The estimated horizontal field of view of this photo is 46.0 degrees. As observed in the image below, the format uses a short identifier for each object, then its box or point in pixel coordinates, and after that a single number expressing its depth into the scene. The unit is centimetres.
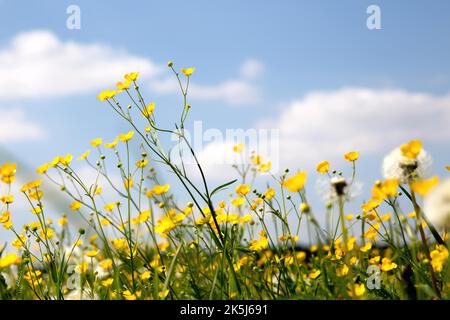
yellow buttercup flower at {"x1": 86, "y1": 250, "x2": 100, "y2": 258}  199
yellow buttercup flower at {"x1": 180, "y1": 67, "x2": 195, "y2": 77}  216
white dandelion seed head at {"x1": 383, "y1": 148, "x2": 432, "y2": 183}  181
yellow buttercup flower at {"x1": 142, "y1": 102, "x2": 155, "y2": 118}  204
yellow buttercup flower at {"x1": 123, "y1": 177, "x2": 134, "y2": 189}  220
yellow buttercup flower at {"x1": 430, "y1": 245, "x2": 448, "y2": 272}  147
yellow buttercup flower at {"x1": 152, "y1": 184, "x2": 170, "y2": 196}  201
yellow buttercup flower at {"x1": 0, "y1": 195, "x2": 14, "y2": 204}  211
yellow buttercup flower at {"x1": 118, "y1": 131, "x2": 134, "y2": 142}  215
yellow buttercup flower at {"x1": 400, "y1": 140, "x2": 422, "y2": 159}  122
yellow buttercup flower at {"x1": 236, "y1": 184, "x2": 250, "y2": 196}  204
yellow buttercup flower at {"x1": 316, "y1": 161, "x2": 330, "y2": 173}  185
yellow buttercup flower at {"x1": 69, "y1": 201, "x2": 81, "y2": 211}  224
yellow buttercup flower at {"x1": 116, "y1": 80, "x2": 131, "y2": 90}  217
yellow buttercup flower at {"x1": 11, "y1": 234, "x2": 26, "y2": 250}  217
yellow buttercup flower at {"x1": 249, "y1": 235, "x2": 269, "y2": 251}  192
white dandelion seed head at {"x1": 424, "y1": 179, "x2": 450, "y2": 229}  126
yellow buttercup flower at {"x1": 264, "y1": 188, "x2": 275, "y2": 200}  211
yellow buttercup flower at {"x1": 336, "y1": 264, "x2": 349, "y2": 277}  182
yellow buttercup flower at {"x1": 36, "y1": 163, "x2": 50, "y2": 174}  213
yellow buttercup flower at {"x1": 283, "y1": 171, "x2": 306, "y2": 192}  113
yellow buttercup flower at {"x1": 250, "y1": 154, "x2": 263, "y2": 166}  257
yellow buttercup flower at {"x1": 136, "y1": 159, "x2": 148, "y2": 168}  212
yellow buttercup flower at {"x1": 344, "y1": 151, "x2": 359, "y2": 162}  188
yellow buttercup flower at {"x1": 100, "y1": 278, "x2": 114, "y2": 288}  197
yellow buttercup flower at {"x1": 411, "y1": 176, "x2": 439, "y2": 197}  108
